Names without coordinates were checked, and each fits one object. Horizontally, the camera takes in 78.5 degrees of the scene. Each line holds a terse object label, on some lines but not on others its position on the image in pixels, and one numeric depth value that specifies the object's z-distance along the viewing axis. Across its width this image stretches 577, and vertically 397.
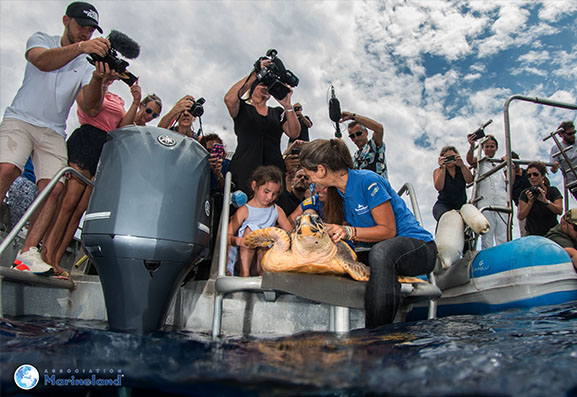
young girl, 2.46
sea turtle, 1.64
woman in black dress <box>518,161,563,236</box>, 3.98
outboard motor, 1.56
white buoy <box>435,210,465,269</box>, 2.90
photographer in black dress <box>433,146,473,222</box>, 3.89
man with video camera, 2.18
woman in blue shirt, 1.65
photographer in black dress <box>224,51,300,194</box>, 2.74
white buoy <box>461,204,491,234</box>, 2.76
